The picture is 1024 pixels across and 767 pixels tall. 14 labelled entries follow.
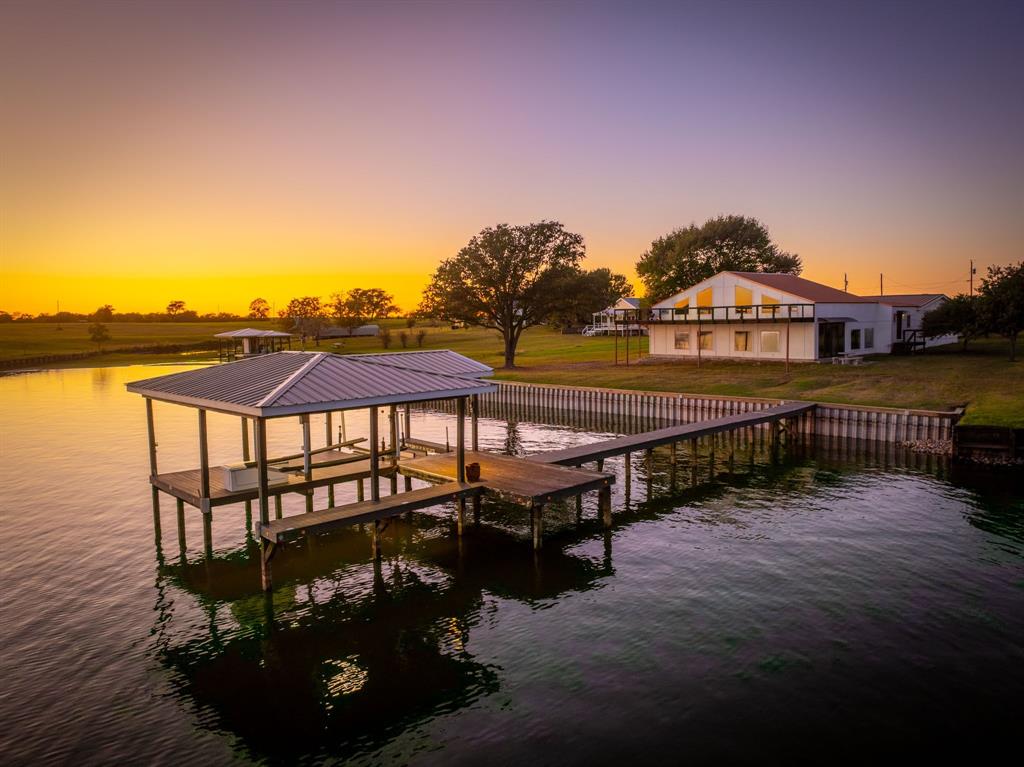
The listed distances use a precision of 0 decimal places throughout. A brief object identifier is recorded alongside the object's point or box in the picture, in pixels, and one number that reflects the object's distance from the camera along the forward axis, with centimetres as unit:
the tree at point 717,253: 9312
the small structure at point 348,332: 13438
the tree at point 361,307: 13712
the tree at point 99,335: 12464
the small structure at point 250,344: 8116
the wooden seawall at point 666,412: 3444
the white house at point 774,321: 5669
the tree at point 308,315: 12701
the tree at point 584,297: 6903
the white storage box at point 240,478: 2009
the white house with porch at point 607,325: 10541
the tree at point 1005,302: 5091
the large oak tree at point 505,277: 6812
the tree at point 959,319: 5538
